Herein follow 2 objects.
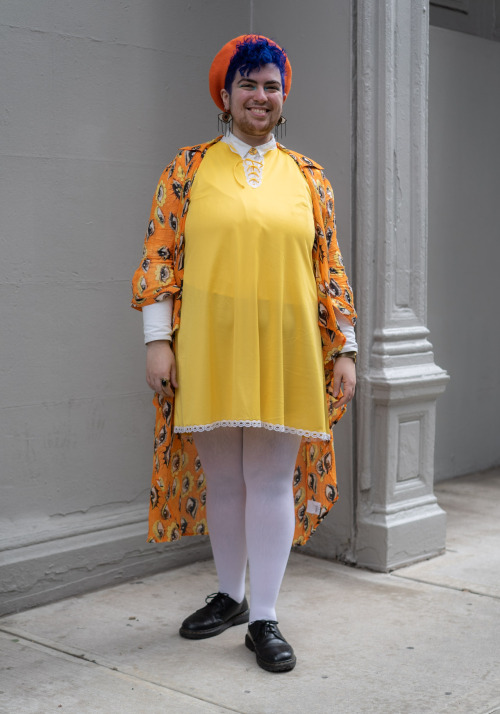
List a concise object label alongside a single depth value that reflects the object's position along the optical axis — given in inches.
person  115.1
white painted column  153.3
